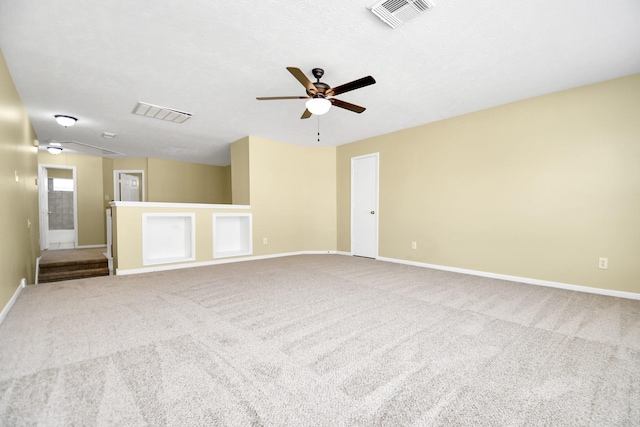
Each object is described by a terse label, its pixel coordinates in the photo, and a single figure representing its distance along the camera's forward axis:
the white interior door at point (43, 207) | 6.78
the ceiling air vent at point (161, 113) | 4.09
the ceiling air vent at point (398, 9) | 2.06
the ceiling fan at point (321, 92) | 2.69
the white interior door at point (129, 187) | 7.66
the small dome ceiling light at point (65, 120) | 4.36
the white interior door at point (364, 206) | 5.76
